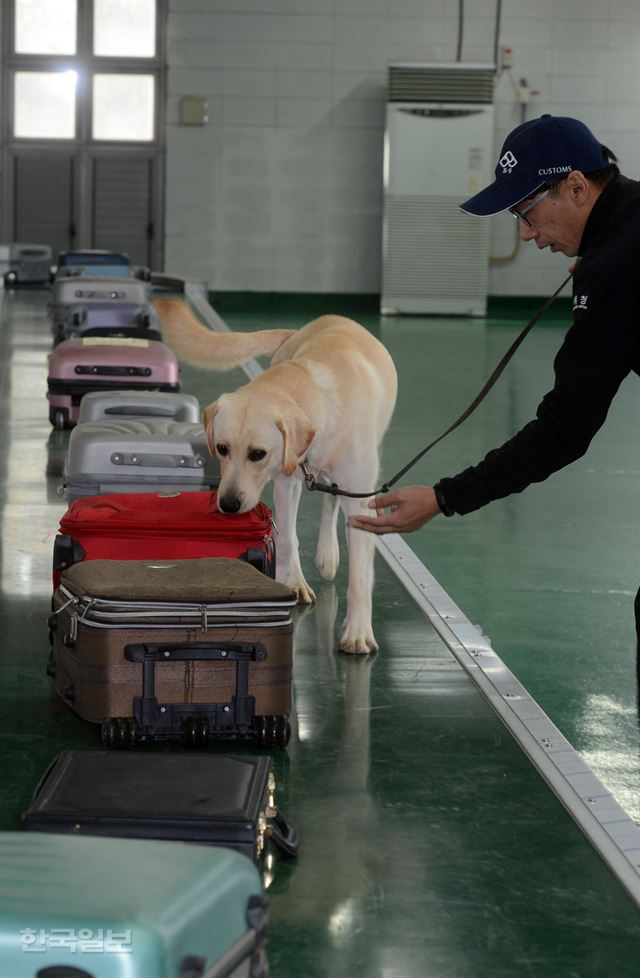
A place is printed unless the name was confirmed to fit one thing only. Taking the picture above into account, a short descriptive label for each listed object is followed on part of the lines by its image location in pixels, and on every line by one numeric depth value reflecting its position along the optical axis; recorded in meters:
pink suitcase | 7.34
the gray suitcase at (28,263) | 14.84
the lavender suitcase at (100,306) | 9.59
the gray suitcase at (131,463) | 4.57
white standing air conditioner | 16.39
